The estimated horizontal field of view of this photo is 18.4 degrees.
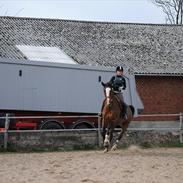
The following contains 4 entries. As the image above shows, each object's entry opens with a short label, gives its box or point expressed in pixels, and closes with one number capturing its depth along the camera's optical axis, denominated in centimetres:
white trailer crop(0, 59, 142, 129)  2191
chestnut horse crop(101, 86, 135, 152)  1705
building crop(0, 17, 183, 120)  3497
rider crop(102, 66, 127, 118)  1731
